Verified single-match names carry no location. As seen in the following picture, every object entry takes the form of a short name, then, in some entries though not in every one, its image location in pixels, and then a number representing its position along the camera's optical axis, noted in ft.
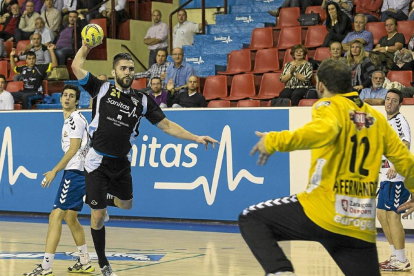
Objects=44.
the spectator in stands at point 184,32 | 64.80
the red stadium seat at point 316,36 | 56.08
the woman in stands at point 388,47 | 49.83
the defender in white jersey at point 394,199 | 31.81
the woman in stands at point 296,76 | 50.06
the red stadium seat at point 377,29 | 54.29
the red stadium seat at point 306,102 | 47.53
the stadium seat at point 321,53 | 53.63
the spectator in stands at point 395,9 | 54.75
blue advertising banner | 45.16
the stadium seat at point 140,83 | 60.64
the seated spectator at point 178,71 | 56.95
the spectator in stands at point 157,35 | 65.92
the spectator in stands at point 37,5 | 73.92
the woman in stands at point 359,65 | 48.60
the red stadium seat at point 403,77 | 48.93
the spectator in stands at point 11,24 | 74.38
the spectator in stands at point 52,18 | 71.20
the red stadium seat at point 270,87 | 54.24
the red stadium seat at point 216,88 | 56.90
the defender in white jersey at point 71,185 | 30.22
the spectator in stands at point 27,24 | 72.18
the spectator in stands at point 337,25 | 54.13
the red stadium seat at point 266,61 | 56.80
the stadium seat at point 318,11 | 58.59
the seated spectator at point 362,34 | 52.49
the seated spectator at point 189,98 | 52.24
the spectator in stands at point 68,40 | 66.90
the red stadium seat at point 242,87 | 55.77
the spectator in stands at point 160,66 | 59.62
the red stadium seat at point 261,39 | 59.06
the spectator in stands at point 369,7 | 57.06
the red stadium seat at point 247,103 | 52.95
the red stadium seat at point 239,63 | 58.08
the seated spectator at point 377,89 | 46.06
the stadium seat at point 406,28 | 53.36
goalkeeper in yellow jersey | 17.95
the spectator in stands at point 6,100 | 57.67
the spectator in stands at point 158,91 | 54.29
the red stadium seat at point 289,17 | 59.26
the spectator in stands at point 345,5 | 56.39
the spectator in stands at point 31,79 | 61.62
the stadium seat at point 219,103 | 54.54
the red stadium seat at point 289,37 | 57.47
